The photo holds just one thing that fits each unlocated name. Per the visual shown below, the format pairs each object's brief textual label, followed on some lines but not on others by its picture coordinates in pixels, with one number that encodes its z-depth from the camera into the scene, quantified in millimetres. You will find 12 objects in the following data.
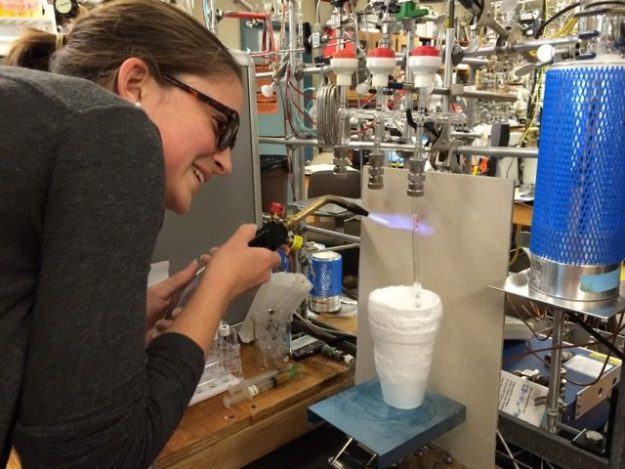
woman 464
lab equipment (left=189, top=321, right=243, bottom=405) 1204
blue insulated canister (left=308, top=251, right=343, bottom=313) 1615
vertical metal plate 943
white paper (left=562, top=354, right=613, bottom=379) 1260
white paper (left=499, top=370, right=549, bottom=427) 1073
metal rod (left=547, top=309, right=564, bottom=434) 948
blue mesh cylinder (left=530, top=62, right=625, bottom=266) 710
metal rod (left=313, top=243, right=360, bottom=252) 1869
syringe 1184
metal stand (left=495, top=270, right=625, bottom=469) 779
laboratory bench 1052
